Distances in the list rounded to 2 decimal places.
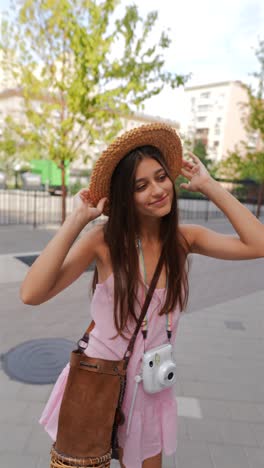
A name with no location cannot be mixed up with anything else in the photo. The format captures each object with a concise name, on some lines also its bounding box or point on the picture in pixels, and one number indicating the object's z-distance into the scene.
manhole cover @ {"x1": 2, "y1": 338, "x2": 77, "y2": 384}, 3.52
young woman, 1.59
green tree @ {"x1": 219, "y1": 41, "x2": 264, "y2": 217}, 14.05
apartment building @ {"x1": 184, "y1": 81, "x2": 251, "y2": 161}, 69.81
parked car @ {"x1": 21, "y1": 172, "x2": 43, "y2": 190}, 32.38
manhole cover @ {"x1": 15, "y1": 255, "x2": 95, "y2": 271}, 7.38
